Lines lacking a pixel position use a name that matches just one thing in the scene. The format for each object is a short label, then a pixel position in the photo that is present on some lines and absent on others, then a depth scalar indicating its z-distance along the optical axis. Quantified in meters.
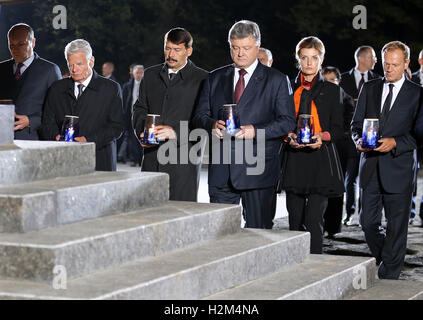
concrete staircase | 5.82
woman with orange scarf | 9.28
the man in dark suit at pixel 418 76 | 13.51
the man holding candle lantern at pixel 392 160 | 9.27
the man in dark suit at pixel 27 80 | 9.77
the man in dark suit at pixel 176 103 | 9.05
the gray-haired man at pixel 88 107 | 9.27
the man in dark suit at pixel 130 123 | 21.39
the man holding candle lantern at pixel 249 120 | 8.39
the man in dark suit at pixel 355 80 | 13.59
